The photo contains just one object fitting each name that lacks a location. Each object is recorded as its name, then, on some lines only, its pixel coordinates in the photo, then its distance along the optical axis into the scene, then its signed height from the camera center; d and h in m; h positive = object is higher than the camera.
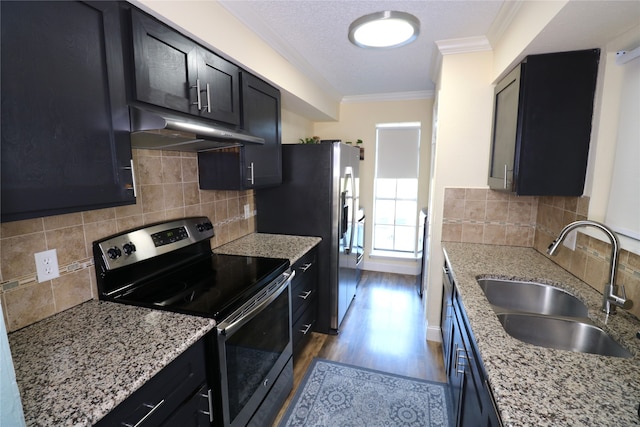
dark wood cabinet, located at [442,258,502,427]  1.00 -0.83
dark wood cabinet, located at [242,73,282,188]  2.02 +0.35
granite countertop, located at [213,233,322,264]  2.16 -0.54
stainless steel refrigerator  2.58 -0.27
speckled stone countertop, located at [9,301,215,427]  0.79 -0.59
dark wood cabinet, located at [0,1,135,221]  0.85 +0.21
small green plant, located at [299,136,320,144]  3.69 +0.45
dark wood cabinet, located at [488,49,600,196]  1.61 +0.31
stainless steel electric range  1.33 -0.57
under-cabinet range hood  1.15 +0.19
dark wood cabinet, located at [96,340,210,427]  0.91 -0.75
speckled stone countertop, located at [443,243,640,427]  0.75 -0.58
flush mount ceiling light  1.66 +0.86
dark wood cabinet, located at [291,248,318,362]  2.21 -0.97
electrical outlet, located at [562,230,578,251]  1.71 -0.37
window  4.04 -0.19
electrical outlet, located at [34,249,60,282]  1.20 -0.36
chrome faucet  1.22 -0.44
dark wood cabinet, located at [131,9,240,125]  1.25 +0.50
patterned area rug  1.84 -1.47
